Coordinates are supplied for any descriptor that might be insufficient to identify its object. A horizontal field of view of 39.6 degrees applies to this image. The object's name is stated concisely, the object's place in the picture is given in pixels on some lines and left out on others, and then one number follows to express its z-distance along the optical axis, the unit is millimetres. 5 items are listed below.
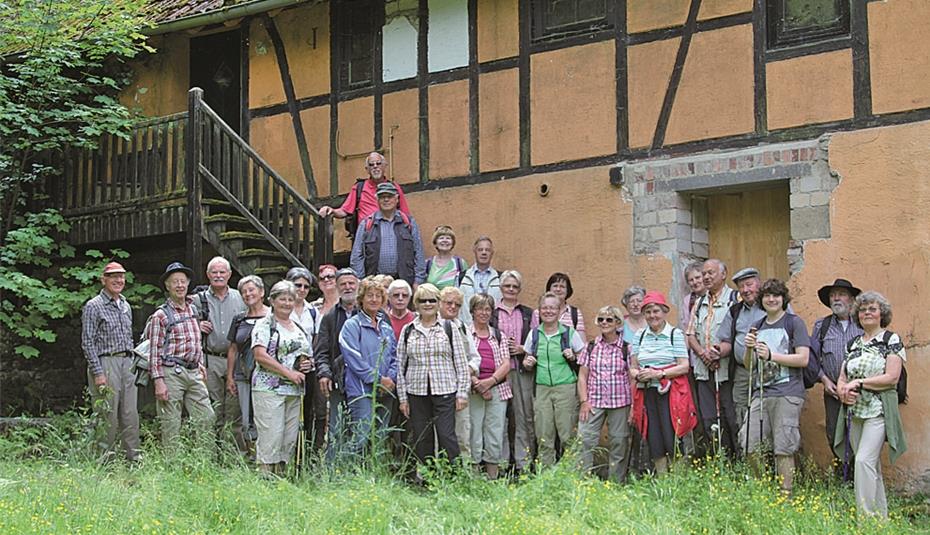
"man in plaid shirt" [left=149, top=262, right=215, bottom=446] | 9781
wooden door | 11219
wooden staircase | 12328
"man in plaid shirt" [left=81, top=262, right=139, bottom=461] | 10125
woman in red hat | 9531
